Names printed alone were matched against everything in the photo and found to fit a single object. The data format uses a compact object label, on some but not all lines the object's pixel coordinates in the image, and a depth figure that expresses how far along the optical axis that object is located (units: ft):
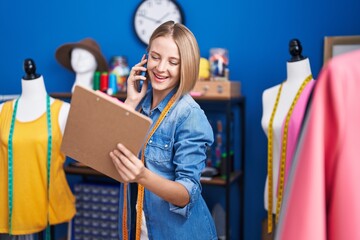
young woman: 5.16
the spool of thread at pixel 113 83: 11.30
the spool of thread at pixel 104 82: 11.39
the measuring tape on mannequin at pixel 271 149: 7.86
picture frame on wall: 10.09
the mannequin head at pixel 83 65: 11.40
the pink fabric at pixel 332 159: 2.57
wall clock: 11.68
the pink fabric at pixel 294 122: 7.50
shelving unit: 10.02
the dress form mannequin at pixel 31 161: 8.19
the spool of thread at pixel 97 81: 11.51
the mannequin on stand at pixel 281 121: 7.89
